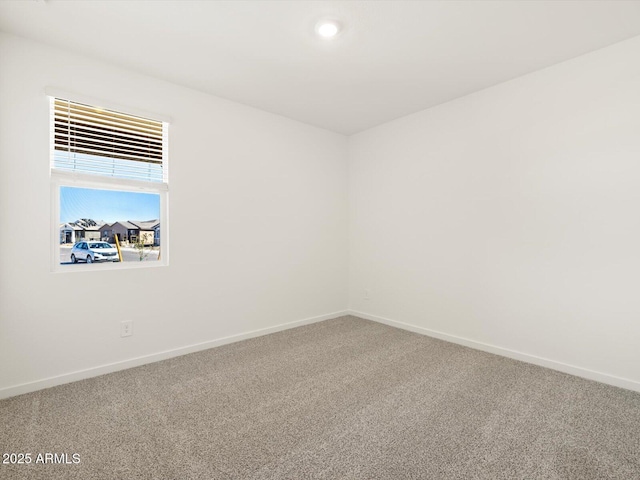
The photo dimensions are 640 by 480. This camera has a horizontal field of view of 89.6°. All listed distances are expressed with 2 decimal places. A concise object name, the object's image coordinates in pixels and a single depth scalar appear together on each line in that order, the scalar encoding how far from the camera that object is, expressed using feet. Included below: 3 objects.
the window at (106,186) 8.34
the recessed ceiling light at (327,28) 7.17
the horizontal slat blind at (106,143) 8.31
